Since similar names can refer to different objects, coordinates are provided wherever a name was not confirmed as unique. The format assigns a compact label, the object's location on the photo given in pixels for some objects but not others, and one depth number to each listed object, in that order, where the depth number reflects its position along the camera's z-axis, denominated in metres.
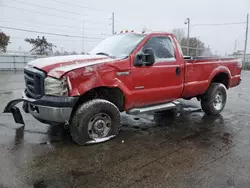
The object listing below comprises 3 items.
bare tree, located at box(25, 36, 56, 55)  34.62
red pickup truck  3.81
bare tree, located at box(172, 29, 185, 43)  49.78
